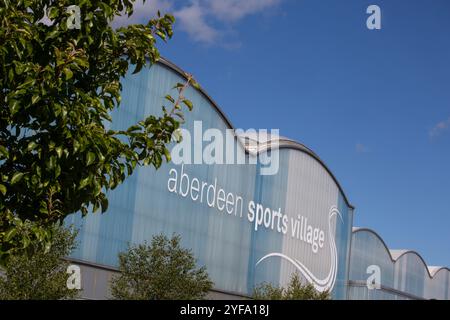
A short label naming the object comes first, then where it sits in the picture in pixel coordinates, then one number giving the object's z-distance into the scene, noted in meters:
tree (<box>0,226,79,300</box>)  30.55
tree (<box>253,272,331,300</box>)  51.94
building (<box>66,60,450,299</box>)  43.16
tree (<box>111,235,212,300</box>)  38.75
